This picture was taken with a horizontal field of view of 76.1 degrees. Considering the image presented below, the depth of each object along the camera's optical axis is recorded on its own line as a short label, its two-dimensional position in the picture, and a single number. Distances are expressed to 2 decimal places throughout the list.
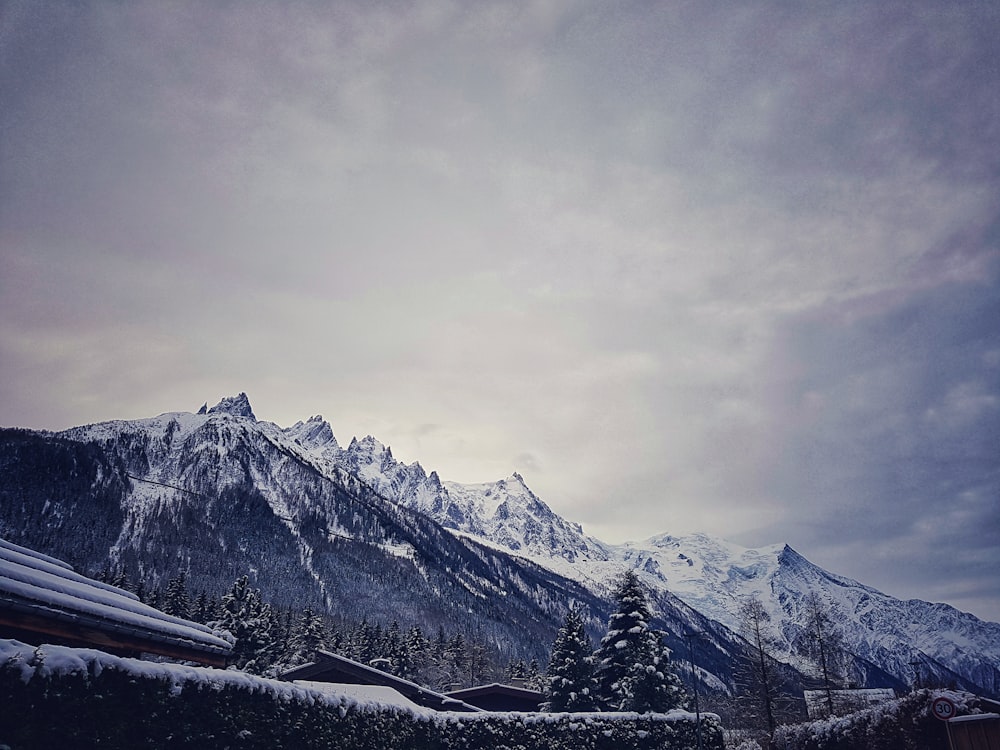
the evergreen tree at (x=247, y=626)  45.94
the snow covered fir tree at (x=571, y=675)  39.47
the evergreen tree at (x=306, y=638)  55.34
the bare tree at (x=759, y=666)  41.59
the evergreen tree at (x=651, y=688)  35.78
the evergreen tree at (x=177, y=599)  58.25
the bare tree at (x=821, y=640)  43.51
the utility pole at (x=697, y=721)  26.81
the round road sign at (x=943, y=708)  17.34
